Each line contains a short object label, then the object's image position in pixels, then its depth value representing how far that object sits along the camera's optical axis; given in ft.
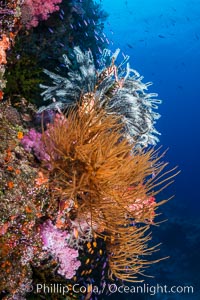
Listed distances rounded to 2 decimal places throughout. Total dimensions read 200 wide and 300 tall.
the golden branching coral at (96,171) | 11.78
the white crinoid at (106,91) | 17.10
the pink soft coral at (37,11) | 18.10
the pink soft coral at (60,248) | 13.89
